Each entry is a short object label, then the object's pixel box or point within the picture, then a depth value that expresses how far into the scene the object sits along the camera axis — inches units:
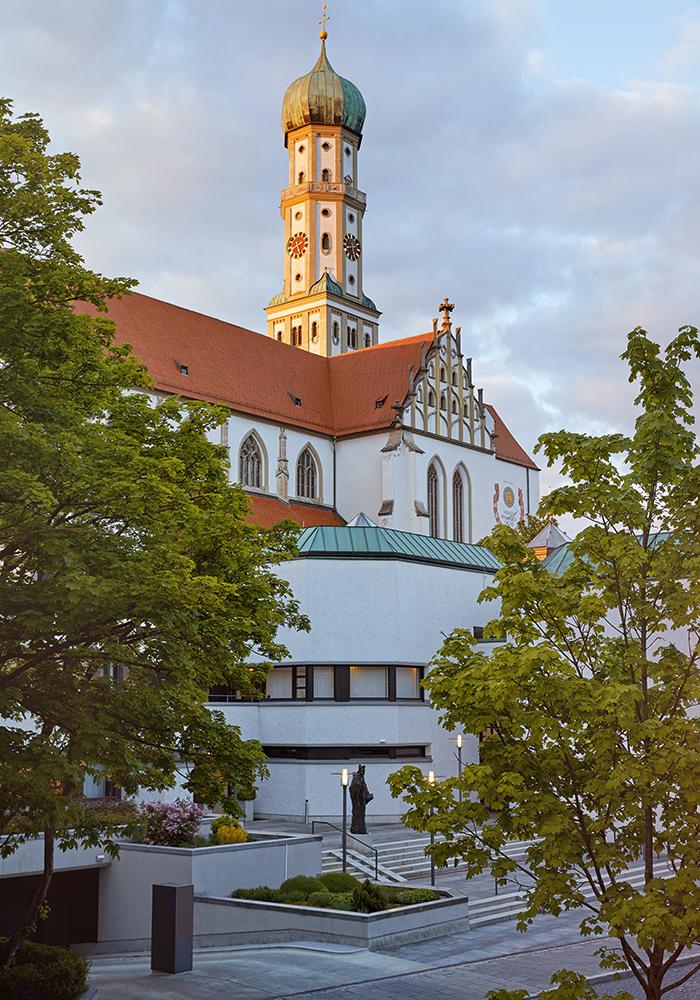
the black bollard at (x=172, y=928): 679.7
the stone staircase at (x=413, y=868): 916.9
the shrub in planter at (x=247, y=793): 576.0
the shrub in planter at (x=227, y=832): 966.4
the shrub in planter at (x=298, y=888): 844.6
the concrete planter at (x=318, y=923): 768.3
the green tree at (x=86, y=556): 451.5
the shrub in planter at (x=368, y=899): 787.4
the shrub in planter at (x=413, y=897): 818.8
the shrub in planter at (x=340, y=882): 866.8
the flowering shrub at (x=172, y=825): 953.5
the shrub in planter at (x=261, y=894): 855.7
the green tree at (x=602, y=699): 363.6
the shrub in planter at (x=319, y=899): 819.4
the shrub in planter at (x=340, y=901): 804.0
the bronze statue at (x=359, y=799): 1234.0
